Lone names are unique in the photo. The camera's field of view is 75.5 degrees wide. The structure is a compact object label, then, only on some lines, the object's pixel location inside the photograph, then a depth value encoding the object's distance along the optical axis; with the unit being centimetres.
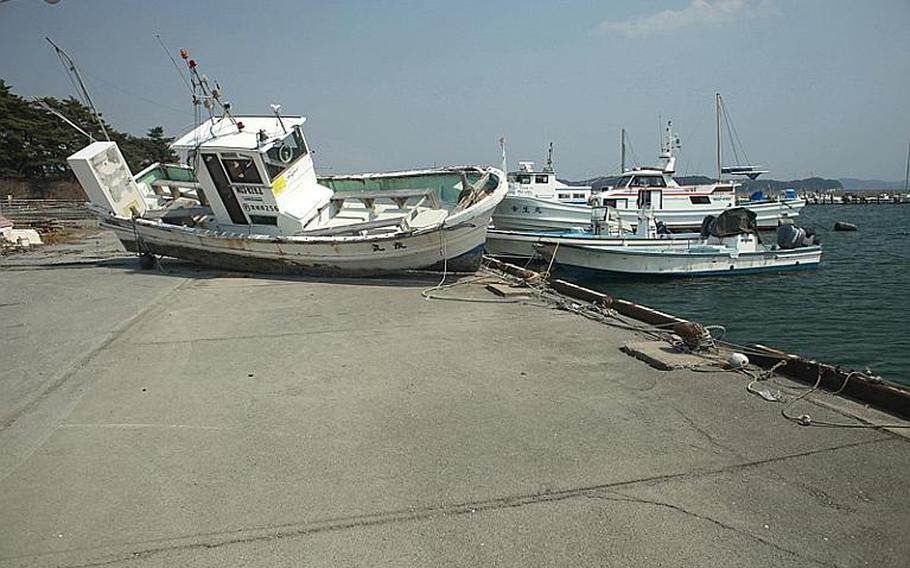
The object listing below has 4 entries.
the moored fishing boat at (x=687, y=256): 1572
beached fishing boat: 1130
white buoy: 544
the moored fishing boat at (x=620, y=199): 2300
